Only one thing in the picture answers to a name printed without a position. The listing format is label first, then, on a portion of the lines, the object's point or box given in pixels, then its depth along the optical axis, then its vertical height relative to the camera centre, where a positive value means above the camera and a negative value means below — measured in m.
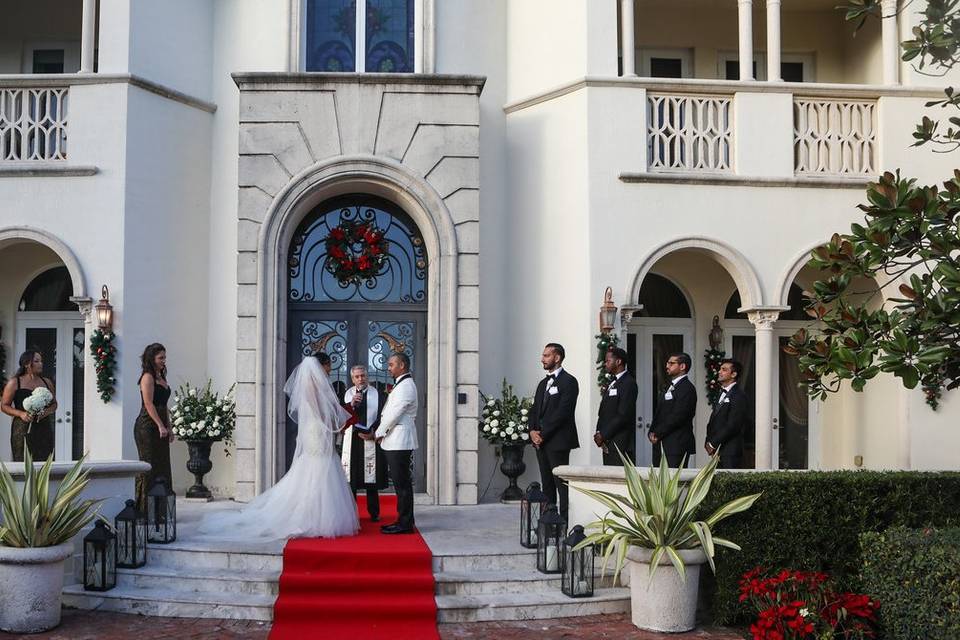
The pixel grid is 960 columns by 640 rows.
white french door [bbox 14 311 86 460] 14.55 +0.06
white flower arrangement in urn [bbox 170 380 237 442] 13.10 -0.76
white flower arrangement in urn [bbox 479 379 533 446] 13.07 -0.78
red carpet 8.14 -2.02
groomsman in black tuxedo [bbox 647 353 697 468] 10.54 -0.56
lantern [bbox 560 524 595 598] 8.69 -1.86
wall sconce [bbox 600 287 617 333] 12.89 +0.63
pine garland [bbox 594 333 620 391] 12.78 +0.20
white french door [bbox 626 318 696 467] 15.16 +0.14
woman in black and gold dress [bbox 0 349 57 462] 10.61 -0.54
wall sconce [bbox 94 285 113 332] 12.82 +0.61
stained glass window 14.53 +4.80
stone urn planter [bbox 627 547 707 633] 8.14 -1.93
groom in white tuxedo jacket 9.90 -0.68
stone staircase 8.48 -2.03
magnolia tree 6.15 +0.55
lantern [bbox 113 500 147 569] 9.02 -1.66
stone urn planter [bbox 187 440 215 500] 13.27 -1.39
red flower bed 7.36 -1.87
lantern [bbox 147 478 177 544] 9.60 -1.50
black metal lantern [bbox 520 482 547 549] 9.59 -1.47
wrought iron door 13.88 +0.32
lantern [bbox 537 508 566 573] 8.93 -1.66
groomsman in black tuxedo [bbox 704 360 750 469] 10.35 -0.60
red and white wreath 13.91 +1.57
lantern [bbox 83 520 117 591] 8.70 -1.78
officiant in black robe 10.88 -1.01
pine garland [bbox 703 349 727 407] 15.18 -0.11
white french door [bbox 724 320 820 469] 15.39 -0.67
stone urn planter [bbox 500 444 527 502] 13.20 -1.42
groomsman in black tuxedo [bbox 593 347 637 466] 10.60 -0.50
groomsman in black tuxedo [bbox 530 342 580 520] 10.40 -0.59
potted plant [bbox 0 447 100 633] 7.89 -1.53
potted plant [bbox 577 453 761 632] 8.14 -1.47
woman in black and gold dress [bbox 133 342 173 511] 10.34 -0.66
